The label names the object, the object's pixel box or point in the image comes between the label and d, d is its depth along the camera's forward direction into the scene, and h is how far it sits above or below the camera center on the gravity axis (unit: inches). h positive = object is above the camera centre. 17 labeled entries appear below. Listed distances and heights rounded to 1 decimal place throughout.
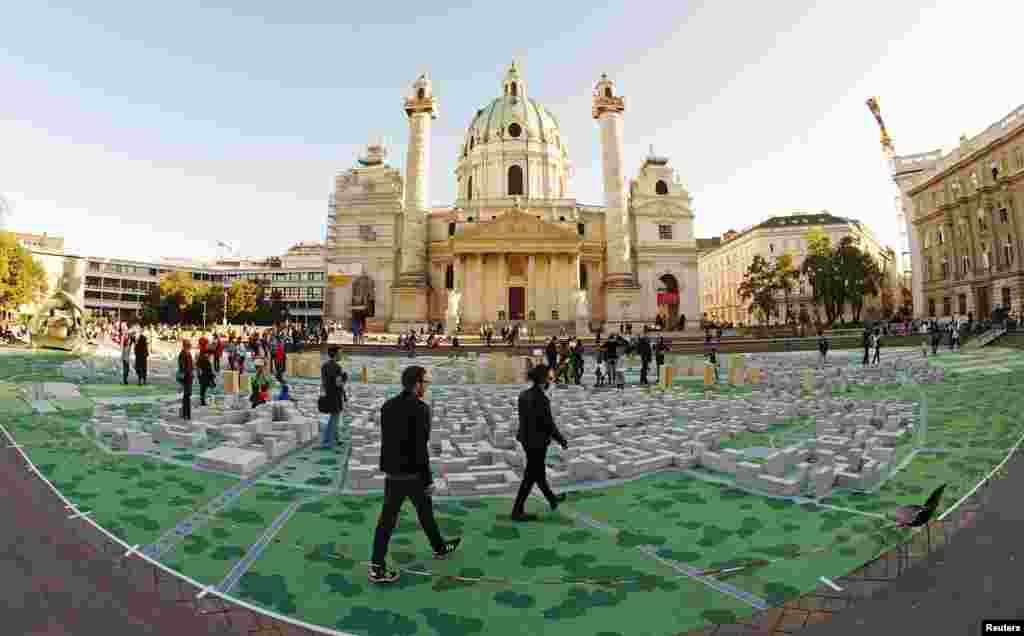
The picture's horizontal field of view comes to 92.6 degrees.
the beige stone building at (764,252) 2866.6 +551.9
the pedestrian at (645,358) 665.0 -22.3
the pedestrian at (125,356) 630.5 -7.9
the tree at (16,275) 1659.7 +275.3
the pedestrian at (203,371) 471.8 -21.5
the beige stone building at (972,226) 1536.7 +391.1
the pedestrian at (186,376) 394.3 -21.9
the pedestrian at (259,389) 425.7 -35.9
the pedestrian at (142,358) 611.5 -10.3
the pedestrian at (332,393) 326.3 -30.8
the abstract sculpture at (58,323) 1163.9 +68.3
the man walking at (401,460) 149.5 -35.6
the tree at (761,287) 1939.0 +215.0
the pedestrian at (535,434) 200.2 -37.1
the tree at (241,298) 2507.4 +258.9
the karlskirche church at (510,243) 1822.1 +394.2
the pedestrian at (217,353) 596.3 -5.5
